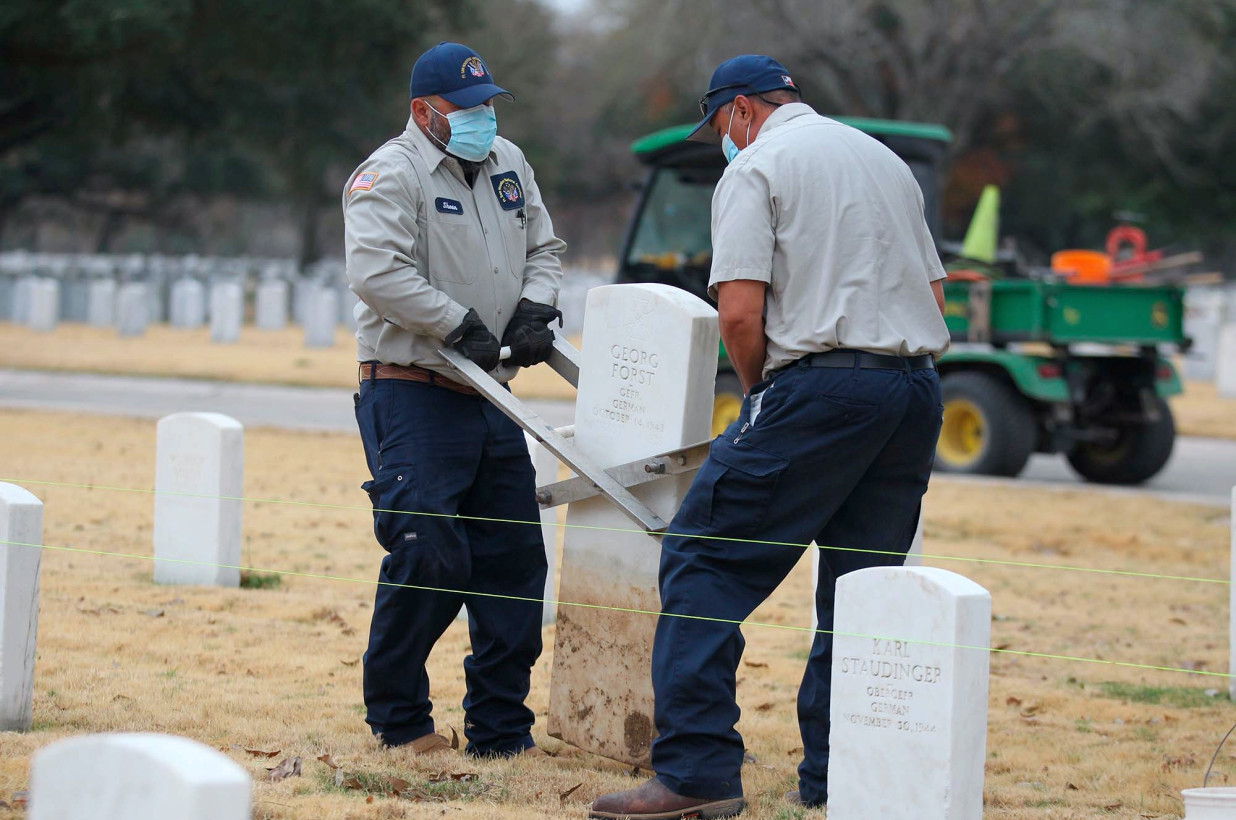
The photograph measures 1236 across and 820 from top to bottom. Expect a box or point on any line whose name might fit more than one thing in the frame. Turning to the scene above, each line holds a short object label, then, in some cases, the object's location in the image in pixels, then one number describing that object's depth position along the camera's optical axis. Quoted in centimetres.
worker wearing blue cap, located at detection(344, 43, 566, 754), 874
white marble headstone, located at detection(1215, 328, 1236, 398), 4075
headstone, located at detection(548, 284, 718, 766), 870
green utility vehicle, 2350
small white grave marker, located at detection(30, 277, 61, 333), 5187
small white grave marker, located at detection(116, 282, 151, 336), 5062
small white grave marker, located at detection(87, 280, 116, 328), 5562
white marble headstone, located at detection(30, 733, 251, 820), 404
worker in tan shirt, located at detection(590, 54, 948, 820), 769
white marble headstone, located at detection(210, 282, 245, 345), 4950
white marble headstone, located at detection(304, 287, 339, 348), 4880
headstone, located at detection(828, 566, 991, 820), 689
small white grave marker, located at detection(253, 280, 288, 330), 5572
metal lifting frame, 866
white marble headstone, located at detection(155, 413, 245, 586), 1391
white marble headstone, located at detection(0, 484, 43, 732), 865
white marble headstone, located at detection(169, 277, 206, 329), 5634
